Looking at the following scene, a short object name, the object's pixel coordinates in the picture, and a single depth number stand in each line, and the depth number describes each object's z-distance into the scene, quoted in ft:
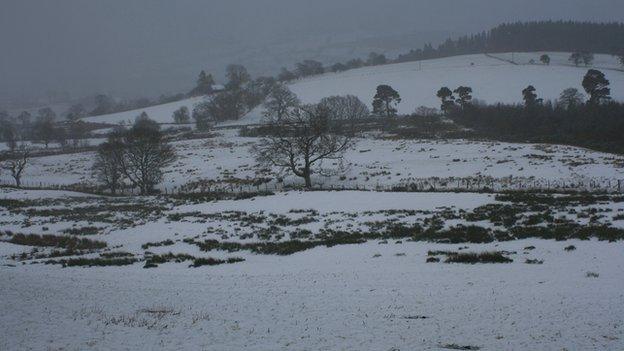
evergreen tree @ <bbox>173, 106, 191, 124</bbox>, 506.89
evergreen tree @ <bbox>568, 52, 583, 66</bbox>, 558.56
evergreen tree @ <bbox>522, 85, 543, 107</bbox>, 345.68
